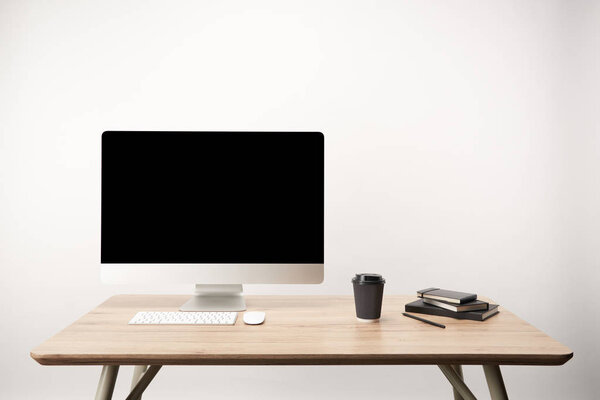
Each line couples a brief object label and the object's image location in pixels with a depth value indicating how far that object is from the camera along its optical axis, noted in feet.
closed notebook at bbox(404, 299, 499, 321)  4.60
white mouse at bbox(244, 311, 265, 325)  4.39
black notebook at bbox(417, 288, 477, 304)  4.71
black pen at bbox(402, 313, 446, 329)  4.32
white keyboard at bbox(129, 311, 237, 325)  4.37
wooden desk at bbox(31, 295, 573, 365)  3.58
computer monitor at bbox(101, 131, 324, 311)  4.91
